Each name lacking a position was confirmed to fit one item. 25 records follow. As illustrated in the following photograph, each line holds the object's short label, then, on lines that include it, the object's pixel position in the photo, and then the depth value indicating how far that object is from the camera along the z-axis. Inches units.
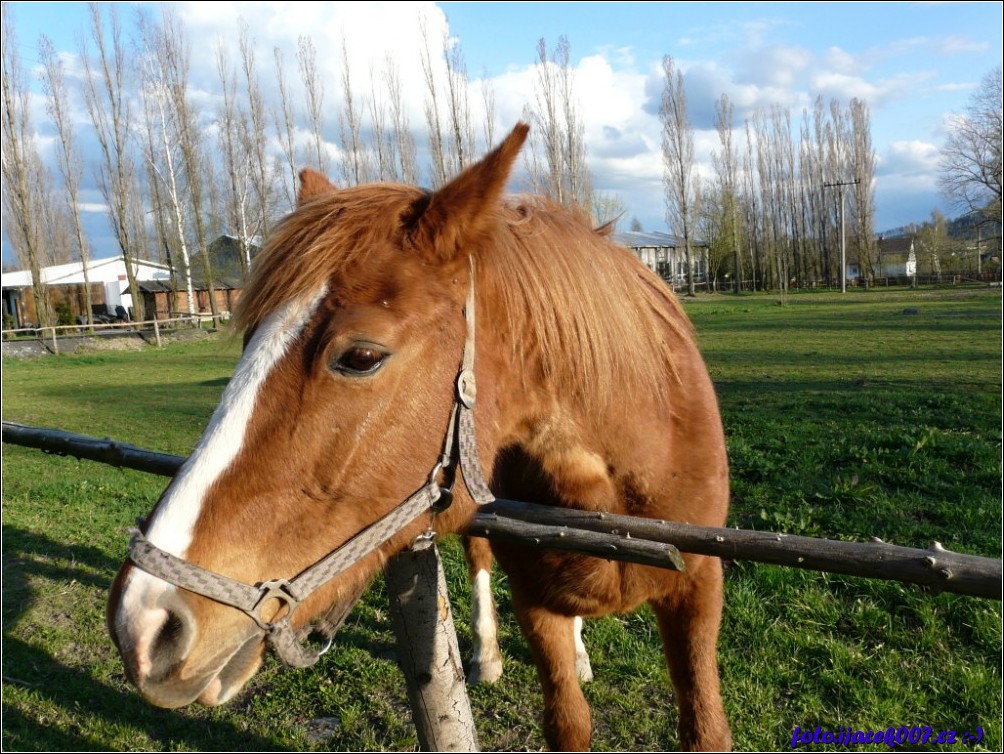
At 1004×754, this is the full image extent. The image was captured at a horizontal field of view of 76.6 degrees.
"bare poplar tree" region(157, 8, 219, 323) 1219.2
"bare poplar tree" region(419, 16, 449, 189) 1074.5
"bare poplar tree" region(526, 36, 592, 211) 1012.4
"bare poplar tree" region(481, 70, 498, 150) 1138.1
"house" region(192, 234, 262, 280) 1723.5
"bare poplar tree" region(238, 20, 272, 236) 1228.5
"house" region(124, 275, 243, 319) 1739.7
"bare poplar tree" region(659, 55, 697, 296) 1695.4
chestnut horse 53.4
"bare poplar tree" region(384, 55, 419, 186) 1246.3
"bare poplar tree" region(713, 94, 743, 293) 1982.0
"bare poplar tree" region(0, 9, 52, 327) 1127.6
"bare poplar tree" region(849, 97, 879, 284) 2005.4
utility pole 1803.6
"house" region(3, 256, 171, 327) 1727.4
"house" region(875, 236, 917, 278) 2240.4
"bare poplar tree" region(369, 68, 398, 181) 1100.5
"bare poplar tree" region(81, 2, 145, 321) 1226.0
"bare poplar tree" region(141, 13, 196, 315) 1232.8
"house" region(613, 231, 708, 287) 1922.2
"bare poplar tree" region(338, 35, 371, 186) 1143.0
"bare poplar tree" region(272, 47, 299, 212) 1198.1
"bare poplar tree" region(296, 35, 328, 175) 1186.6
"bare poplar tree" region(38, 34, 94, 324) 1218.6
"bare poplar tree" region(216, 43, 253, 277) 1251.2
